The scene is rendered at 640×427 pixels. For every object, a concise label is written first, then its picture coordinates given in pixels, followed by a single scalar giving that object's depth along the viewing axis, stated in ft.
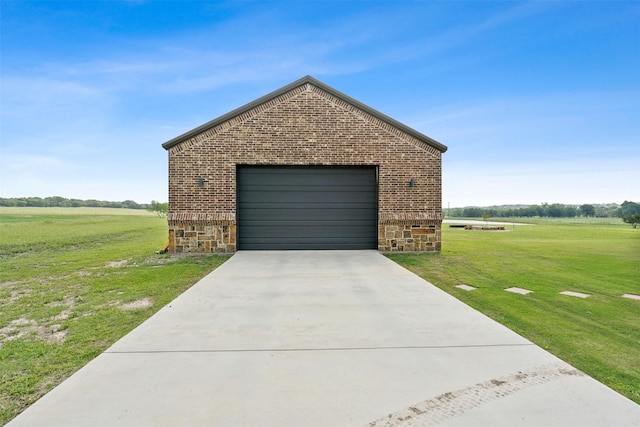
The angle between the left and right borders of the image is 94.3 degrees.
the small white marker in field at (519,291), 17.58
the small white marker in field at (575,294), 16.76
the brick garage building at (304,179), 31.99
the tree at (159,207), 187.83
